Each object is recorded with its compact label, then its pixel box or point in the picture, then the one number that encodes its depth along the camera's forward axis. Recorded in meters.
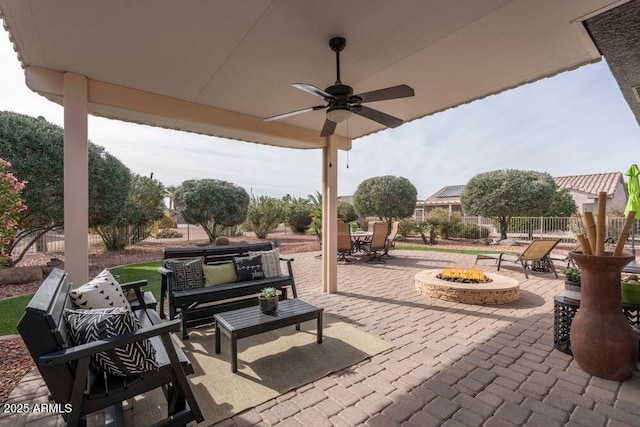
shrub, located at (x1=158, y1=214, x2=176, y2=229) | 16.05
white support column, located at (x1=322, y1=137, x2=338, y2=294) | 5.69
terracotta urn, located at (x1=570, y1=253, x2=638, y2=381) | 2.53
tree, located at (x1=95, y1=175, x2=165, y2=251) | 10.93
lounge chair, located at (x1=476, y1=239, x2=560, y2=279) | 6.54
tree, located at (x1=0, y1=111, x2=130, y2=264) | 6.29
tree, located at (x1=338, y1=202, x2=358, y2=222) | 18.62
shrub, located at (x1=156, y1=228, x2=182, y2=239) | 14.65
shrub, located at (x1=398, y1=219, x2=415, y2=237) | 15.75
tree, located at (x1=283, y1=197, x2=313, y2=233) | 18.81
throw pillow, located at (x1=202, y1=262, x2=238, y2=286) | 4.12
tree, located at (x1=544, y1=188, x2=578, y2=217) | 17.86
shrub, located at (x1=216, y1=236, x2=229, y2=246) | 8.70
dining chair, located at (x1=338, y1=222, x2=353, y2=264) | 8.87
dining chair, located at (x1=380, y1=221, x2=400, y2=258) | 9.70
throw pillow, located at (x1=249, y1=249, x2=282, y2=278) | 4.61
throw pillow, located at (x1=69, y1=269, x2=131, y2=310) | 2.26
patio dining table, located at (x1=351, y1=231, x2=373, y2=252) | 10.06
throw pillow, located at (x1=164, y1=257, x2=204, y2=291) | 3.89
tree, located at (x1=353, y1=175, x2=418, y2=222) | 15.95
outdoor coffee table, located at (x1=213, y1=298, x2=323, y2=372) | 2.74
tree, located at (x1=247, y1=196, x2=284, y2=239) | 15.50
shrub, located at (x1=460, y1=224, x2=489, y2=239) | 15.74
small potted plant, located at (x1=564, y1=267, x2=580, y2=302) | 3.14
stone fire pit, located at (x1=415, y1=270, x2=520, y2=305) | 4.81
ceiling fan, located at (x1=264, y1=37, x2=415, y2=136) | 2.82
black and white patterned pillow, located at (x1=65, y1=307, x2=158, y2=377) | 1.79
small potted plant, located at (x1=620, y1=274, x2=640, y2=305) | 2.87
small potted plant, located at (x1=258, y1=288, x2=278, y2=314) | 3.13
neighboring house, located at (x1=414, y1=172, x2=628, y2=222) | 18.41
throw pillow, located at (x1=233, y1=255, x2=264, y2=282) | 4.37
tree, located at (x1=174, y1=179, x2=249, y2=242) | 13.06
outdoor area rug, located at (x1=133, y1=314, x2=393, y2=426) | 2.30
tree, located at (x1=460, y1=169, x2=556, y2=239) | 13.96
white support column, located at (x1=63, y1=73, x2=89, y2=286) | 3.30
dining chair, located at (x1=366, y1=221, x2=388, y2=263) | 9.20
